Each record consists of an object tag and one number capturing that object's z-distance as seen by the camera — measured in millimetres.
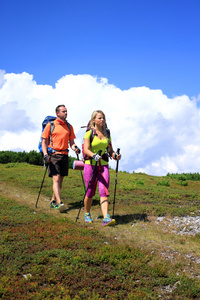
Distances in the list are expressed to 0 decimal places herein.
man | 11508
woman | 9383
